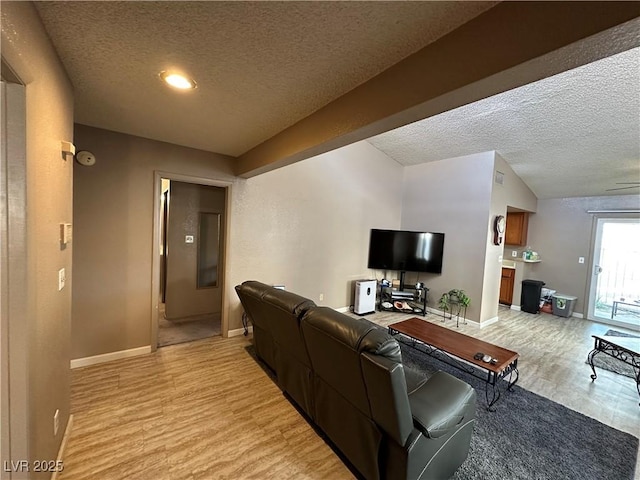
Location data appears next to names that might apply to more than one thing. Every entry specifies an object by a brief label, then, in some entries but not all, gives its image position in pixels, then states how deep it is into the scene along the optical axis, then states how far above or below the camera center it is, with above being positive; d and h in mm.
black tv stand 5158 -1328
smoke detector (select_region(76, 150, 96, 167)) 2594 +575
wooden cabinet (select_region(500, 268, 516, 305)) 6148 -1103
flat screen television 5129 -342
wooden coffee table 2510 -1169
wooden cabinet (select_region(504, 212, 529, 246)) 6203 +267
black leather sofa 1347 -992
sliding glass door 4992 -567
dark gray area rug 1783 -1557
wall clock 4559 +171
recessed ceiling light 1611 +890
